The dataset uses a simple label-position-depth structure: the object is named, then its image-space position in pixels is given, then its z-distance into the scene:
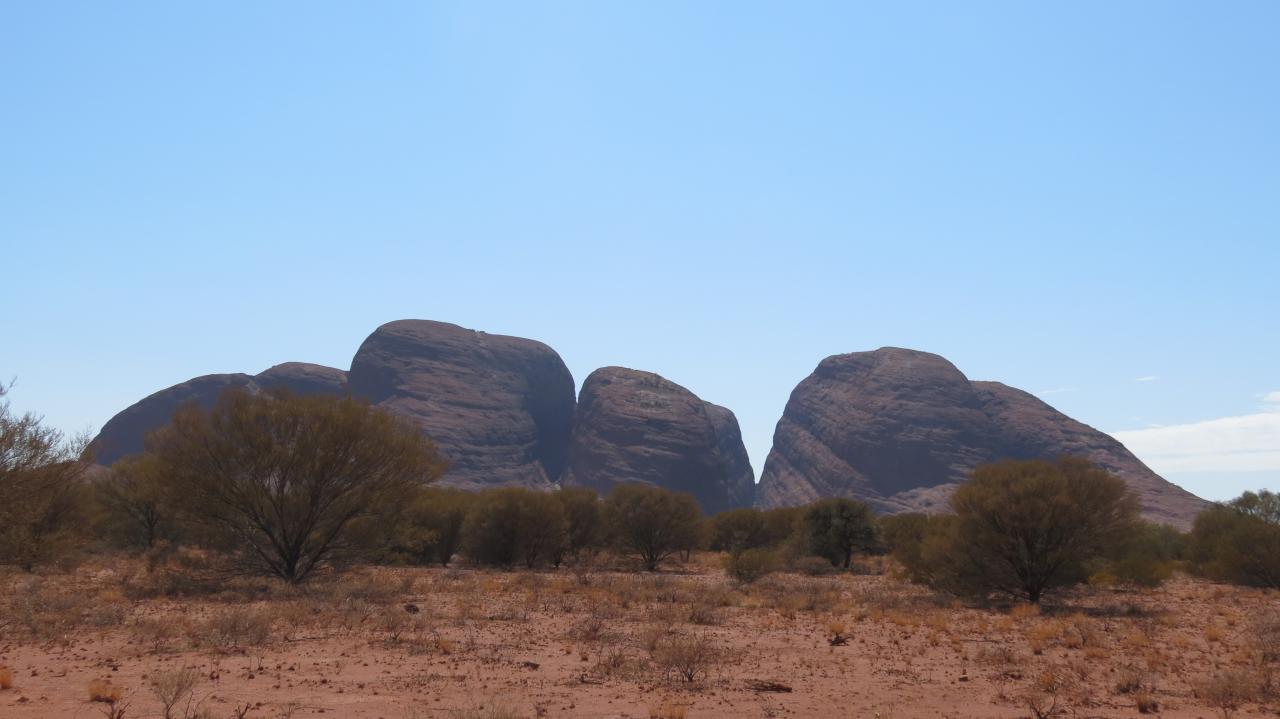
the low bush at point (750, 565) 34.66
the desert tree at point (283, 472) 27.80
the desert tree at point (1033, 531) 26.70
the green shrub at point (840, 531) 51.88
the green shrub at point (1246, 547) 34.94
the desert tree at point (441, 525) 44.66
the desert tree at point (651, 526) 49.75
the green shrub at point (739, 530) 62.06
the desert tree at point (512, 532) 45.22
